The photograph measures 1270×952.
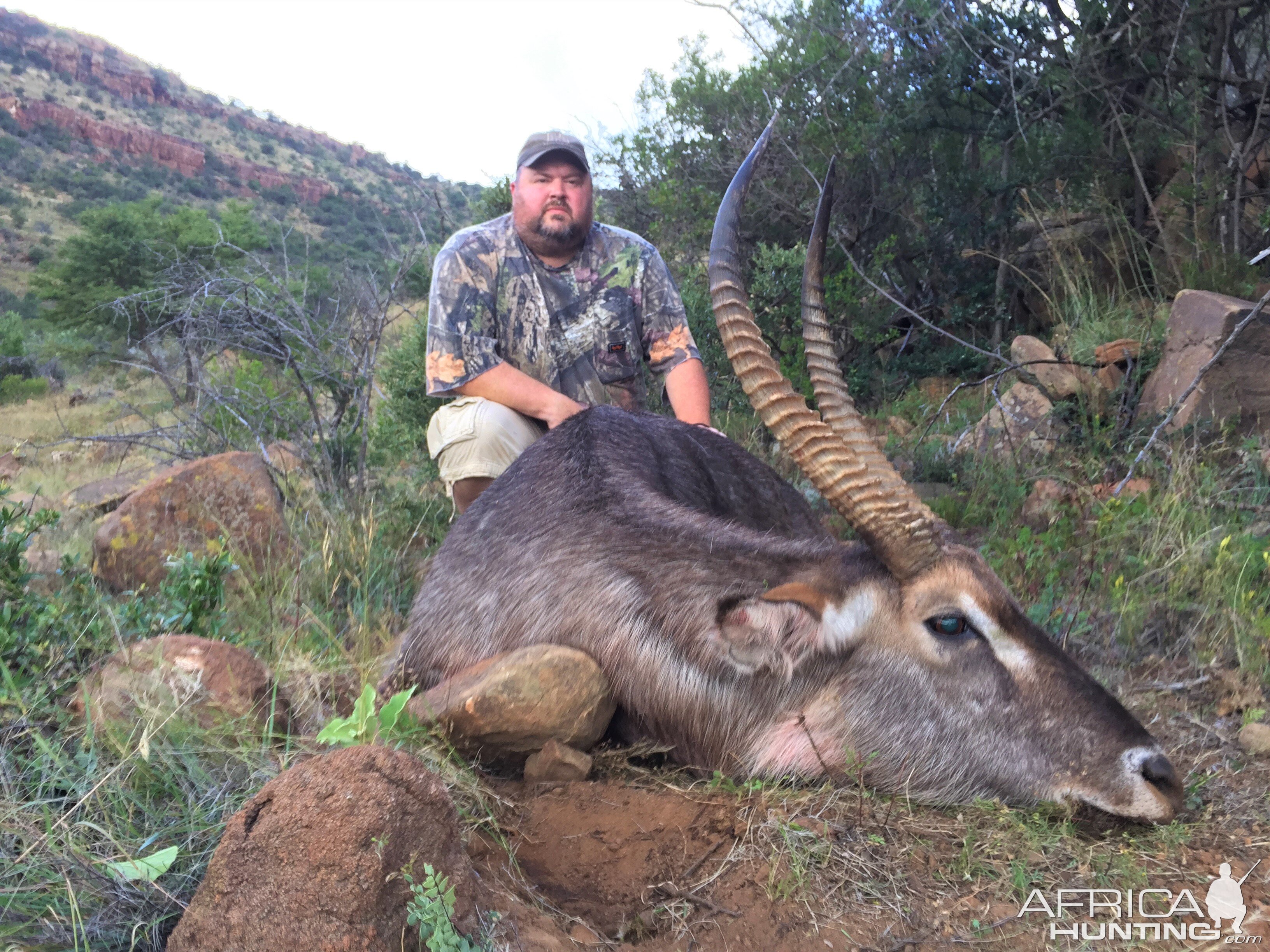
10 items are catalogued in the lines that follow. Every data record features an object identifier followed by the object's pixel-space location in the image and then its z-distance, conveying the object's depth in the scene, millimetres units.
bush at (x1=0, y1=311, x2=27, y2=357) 16688
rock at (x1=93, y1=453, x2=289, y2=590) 4180
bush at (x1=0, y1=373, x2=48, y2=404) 16031
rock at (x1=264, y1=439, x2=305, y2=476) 5727
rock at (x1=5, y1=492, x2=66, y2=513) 5695
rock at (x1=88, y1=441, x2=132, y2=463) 9609
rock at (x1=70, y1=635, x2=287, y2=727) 2426
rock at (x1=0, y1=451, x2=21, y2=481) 8430
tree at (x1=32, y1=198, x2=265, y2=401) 18062
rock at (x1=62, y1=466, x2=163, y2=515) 5789
